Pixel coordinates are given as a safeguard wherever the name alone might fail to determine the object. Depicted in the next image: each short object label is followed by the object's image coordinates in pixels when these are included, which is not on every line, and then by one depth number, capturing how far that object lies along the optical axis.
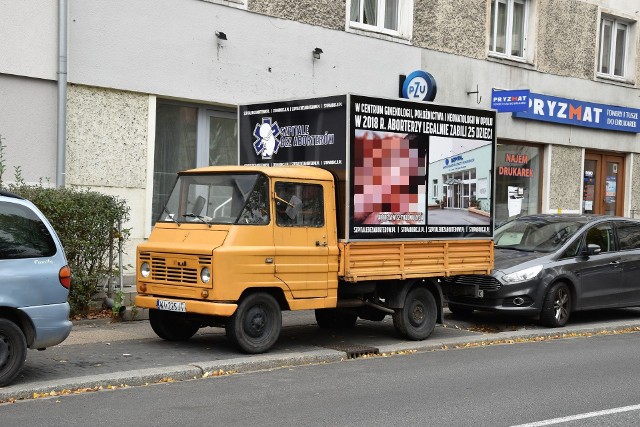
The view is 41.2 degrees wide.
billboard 10.41
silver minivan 7.79
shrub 11.44
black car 12.52
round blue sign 17.82
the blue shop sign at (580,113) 21.59
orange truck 9.64
